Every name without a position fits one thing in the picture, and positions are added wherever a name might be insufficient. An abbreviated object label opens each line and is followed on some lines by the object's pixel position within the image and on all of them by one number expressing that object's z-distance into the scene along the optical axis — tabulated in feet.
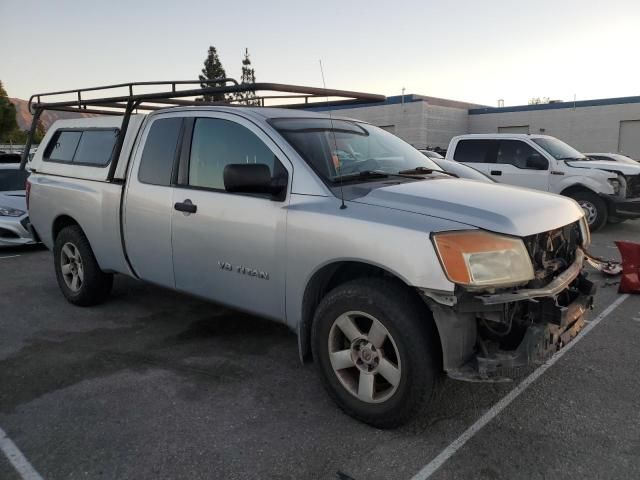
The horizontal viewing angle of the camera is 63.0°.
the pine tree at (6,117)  191.52
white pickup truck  32.99
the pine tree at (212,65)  170.50
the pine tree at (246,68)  150.73
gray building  104.94
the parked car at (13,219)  27.09
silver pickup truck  8.86
